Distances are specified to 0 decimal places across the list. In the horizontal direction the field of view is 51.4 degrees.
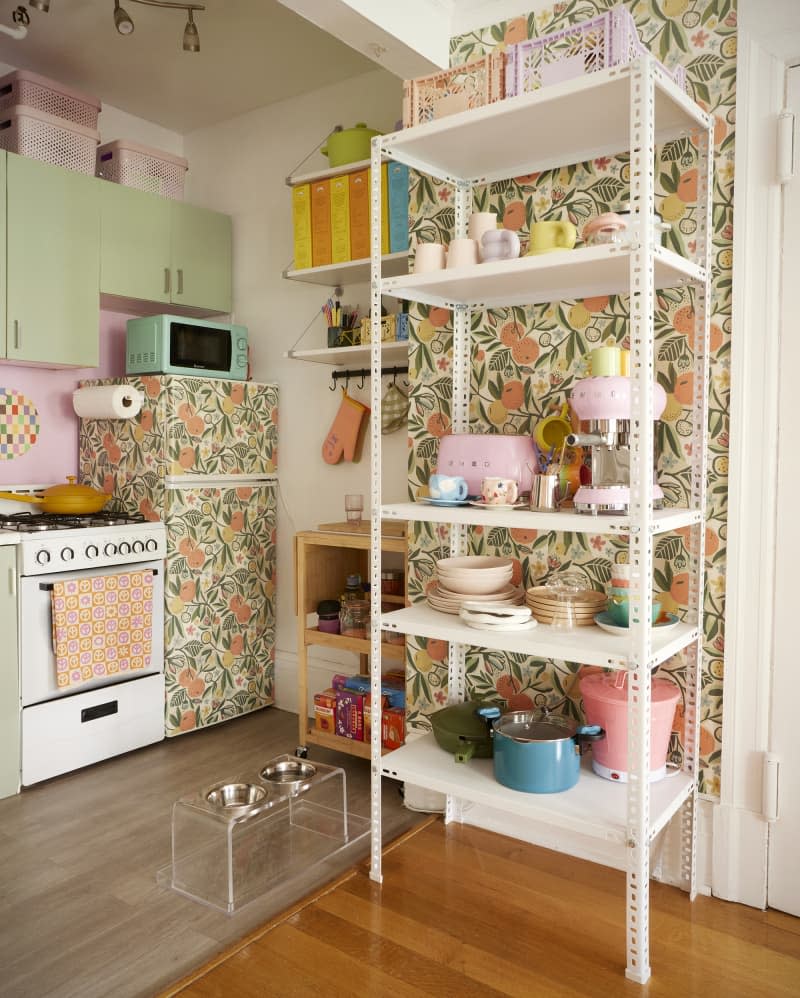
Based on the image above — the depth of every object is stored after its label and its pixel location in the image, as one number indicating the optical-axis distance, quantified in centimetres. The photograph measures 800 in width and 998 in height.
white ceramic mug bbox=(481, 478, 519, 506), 208
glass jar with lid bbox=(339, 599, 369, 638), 308
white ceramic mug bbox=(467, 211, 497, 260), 214
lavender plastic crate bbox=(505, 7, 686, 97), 187
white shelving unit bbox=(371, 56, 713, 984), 177
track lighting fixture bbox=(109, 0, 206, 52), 270
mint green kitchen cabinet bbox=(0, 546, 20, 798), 275
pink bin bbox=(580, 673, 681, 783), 203
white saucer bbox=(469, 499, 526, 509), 207
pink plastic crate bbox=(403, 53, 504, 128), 208
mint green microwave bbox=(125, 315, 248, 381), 331
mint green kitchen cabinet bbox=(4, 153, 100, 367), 306
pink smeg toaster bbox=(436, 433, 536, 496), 221
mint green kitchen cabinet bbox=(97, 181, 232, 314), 338
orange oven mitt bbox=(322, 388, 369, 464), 344
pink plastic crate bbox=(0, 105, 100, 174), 316
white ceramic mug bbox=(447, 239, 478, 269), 211
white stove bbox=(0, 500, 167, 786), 283
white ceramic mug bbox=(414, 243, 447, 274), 217
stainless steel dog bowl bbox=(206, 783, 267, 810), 240
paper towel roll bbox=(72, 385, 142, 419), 326
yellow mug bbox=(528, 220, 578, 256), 196
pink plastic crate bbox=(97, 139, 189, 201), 353
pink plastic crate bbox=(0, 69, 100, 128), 319
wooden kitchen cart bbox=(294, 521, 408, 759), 296
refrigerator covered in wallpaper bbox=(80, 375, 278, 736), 331
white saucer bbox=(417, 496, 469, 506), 217
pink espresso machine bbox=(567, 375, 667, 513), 190
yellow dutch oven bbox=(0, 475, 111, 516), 325
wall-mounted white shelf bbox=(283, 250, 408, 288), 311
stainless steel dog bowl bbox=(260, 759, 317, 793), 254
